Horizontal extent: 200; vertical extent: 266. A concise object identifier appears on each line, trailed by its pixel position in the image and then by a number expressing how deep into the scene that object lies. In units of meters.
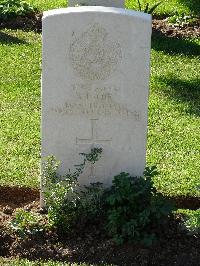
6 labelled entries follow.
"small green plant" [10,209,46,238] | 5.59
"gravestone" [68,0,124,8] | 10.49
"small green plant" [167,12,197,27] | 11.86
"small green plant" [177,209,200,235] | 5.56
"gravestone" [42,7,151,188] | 5.59
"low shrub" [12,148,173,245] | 5.55
